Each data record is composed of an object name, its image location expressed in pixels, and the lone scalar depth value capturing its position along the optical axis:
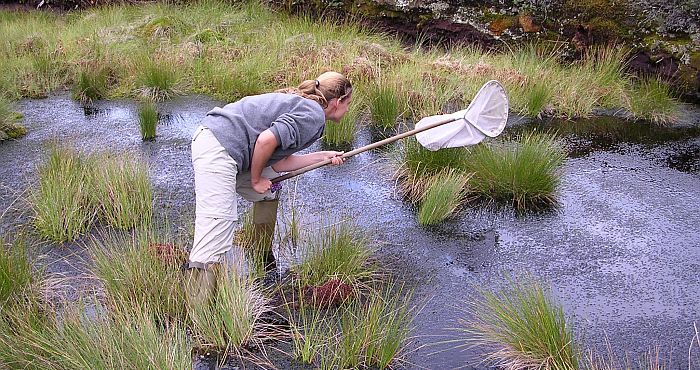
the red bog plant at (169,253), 4.39
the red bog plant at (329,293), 4.40
